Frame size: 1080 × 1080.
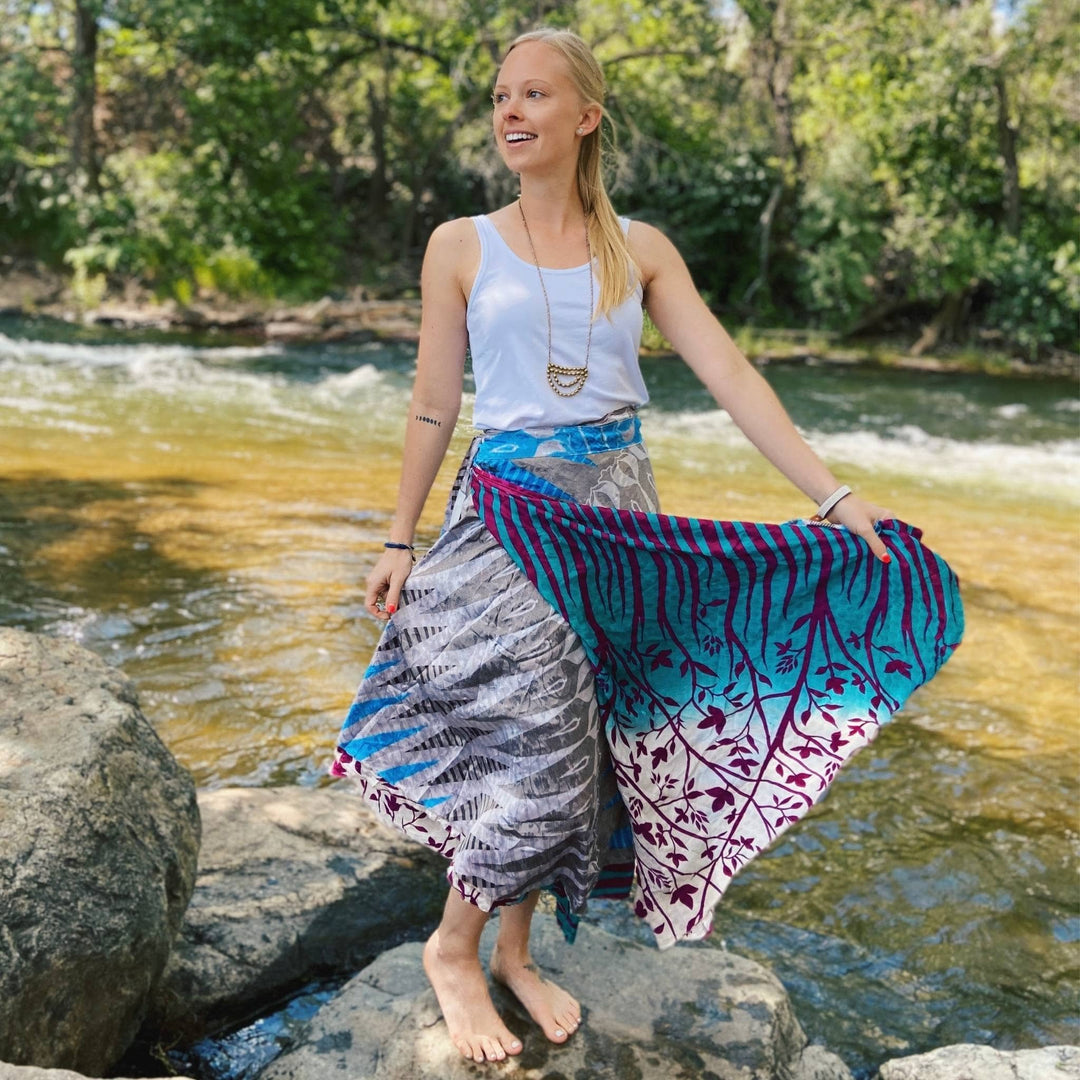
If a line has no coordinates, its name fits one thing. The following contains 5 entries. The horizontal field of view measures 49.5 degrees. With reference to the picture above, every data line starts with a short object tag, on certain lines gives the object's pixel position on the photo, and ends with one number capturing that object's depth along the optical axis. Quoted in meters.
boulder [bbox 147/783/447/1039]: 2.59
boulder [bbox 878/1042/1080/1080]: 2.29
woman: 2.13
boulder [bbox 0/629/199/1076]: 2.03
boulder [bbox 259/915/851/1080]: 2.22
